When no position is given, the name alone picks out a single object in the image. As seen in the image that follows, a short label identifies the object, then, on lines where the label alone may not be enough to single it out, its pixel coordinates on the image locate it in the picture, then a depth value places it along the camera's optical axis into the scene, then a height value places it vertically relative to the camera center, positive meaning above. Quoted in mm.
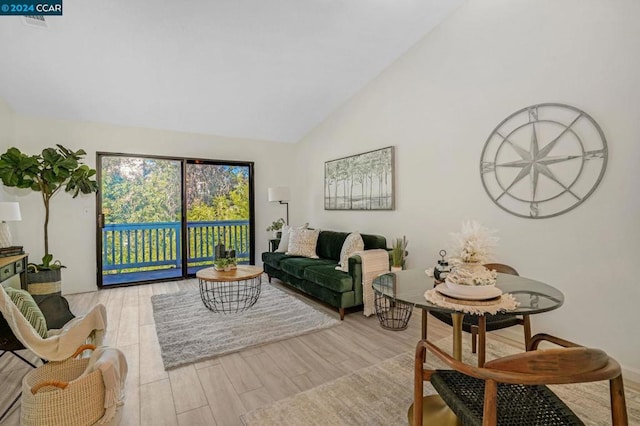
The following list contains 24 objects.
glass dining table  1514 -461
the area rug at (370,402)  1817 -1214
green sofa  3426 -765
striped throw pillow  1982 -640
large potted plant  3582 +411
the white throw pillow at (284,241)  5074 -503
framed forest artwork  4180 +424
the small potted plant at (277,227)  5684 -304
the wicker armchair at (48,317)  1967 -779
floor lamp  5539 +291
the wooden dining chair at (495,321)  2049 -777
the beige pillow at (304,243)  4754 -503
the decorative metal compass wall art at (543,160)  2438 +422
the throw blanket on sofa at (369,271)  3453 -685
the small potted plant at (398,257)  3531 -531
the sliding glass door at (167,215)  5004 -77
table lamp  3172 -53
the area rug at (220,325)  2715 -1192
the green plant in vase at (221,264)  3576 -616
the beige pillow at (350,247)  3742 -453
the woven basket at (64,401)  1511 -950
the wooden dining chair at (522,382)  941 -642
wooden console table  2670 -522
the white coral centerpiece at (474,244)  1665 -182
